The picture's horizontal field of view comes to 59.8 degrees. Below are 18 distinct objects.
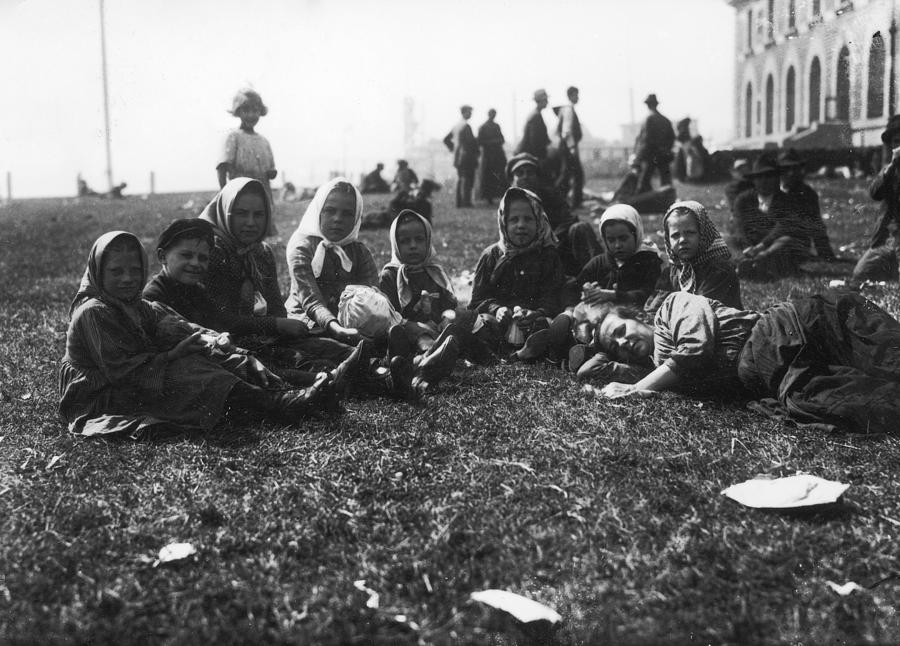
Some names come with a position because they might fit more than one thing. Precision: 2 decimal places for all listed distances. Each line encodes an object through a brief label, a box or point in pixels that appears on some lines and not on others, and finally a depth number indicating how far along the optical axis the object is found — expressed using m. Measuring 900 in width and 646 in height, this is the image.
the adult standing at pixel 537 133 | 15.97
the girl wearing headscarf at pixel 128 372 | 4.15
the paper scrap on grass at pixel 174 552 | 2.83
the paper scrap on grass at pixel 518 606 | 2.43
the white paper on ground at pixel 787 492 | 3.06
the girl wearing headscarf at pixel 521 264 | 6.21
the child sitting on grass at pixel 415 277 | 6.16
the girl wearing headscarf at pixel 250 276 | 5.13
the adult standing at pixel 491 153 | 17.48
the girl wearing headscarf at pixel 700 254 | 5.01
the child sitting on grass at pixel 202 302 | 4.76
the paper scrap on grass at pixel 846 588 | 2.54
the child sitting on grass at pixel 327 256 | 5.83
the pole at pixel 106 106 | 13.57
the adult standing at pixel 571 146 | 16.19
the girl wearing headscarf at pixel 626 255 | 5.84
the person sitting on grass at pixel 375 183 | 23.33
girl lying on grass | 3.79
